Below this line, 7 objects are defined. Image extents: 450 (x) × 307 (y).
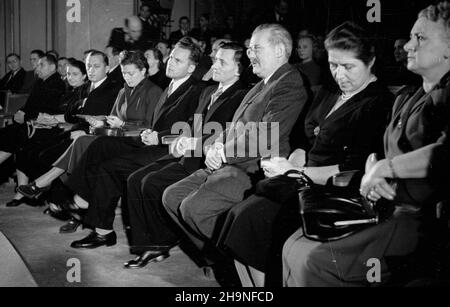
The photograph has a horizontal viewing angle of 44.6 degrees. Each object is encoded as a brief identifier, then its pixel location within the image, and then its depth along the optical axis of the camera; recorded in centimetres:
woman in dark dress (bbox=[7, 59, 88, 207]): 534
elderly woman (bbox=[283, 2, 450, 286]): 203
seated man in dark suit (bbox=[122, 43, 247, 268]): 364
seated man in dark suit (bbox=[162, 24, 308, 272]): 303
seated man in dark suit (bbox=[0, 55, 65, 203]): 577
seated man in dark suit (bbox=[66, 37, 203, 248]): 402
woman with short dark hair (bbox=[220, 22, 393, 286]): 256
